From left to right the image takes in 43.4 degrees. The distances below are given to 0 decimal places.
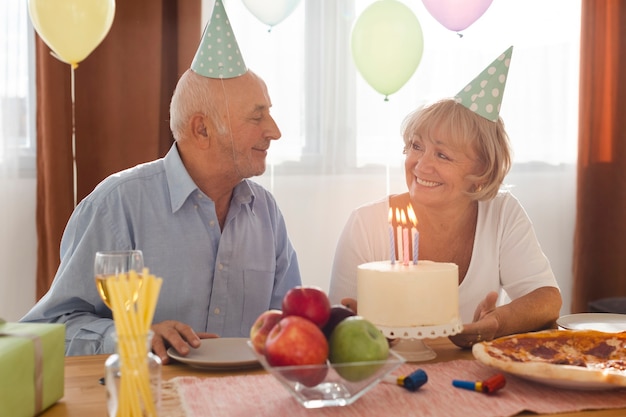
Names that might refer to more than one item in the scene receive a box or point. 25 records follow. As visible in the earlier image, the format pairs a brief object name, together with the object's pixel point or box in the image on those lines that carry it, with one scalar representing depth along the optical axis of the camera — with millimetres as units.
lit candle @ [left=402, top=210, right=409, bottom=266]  1477
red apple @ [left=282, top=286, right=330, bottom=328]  1164
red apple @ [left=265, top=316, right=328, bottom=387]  1106
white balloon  2840
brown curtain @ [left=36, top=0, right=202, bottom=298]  3027
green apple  1132
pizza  1252
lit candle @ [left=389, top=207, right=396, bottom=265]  1452
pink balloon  2902
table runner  1182
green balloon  2779
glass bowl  1102
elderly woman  2131
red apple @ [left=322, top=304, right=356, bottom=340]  1196
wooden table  1193
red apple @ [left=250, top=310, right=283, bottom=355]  1164
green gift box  1079
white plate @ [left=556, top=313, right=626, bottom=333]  1828
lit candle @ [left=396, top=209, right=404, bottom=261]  1477
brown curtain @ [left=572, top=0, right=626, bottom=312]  3627
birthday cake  1388
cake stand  1392
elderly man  1905
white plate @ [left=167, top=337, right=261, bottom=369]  1410
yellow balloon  2373
